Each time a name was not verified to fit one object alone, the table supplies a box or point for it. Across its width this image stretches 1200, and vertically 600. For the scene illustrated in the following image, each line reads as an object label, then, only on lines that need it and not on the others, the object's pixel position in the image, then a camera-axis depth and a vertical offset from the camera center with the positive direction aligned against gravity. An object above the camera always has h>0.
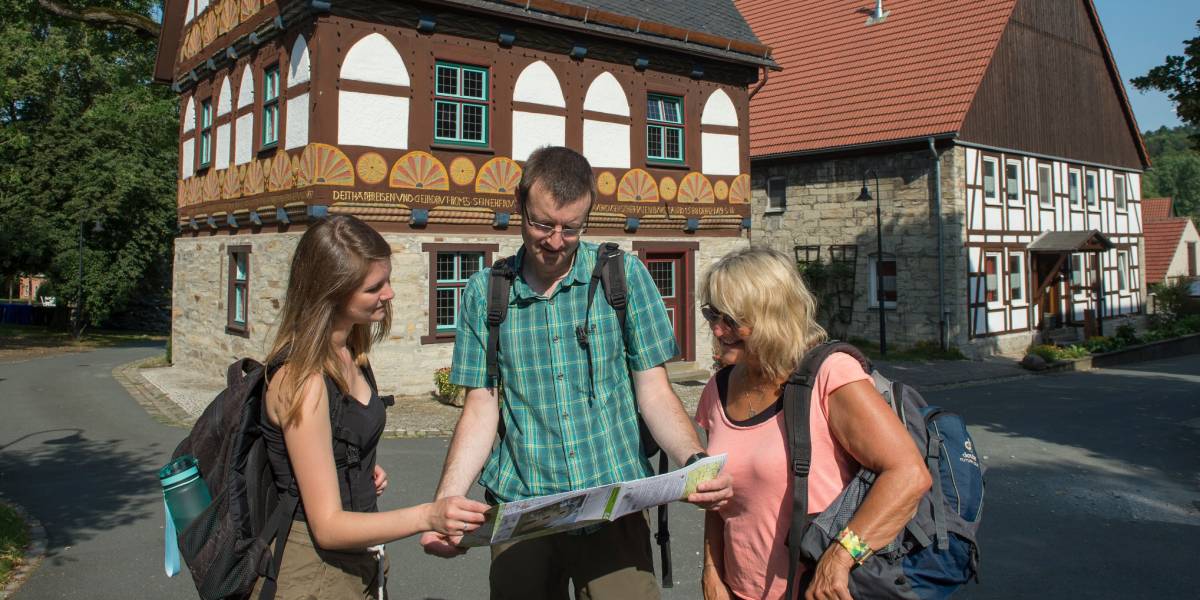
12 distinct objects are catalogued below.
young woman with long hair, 2.25 -0.26
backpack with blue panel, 2.33 -0.51
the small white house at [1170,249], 39.56 +3.74
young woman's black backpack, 2.25 -0.47
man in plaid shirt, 2.66 -0.23
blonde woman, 2.30 -0.31
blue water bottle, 2.24 -0.42
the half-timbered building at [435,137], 13.36 +3.38
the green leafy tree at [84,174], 27.89 +5.22
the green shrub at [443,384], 13.16 -0.85
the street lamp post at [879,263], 20.08 +1.65
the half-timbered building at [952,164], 21.77 +4.51
